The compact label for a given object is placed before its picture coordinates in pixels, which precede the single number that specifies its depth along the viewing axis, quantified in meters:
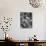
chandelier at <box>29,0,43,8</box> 4.90
